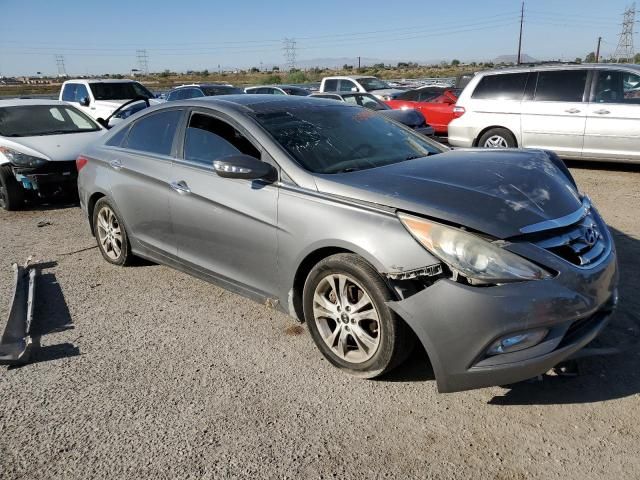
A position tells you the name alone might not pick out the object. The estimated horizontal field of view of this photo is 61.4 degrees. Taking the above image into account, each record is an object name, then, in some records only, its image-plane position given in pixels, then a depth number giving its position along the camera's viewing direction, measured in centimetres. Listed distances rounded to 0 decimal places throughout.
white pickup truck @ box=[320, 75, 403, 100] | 1780
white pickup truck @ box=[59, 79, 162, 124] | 1466
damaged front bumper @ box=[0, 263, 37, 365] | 354
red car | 1405
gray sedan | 260
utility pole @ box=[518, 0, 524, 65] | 4708
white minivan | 820
